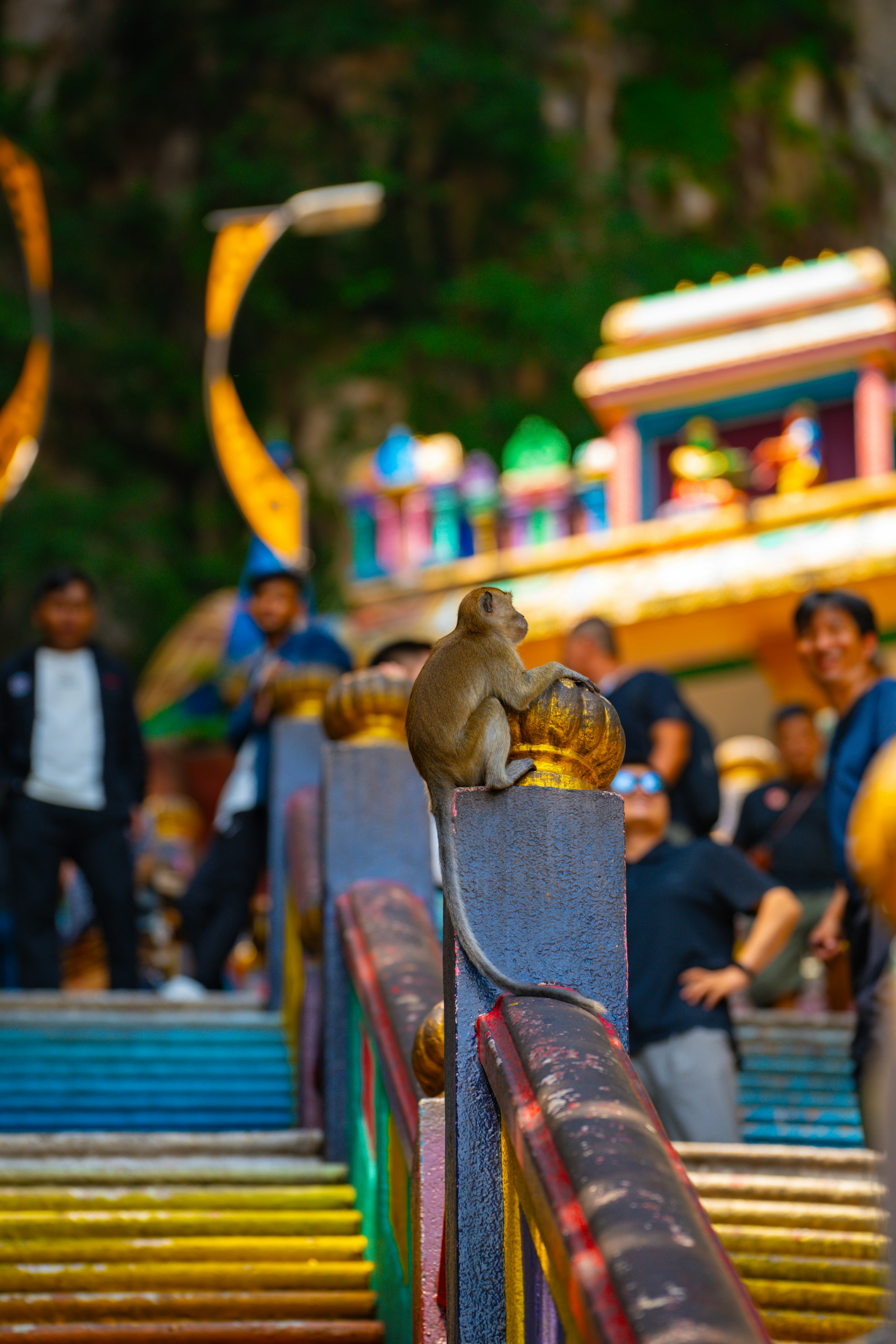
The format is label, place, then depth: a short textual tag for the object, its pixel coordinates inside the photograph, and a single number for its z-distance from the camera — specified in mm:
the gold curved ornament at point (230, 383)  9430
